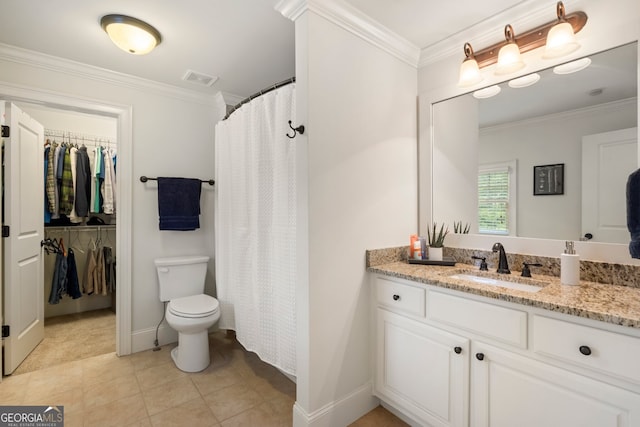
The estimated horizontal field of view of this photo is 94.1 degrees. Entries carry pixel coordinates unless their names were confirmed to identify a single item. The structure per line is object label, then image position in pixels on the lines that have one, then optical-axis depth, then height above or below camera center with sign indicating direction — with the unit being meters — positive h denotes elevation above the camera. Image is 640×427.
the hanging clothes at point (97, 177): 3.14 +0.37
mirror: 1.43 +0.37
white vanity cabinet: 1.03 -0.64
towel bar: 2.50 +0.28
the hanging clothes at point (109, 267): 3.40 -0.63
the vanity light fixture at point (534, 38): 1.47 +0.94
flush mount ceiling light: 1.70 +1.06
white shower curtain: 1.78 -0.10
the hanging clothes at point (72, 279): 3.21 -0.72
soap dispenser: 1.40 -0.27
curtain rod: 1.74 +0.78
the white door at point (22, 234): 2.11 -0.17
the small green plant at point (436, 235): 1.98 -0.16
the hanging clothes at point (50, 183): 2.92 +0.29
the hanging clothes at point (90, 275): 3.31 -0.70
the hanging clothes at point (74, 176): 3.06 +0.37
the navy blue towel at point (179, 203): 2.53 +0.08
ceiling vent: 2.42 +1.12
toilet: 2.13 -0.71
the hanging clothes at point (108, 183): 3.20 +0.31
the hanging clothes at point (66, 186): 2.98 +0.26
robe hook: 1.55 +0.43
